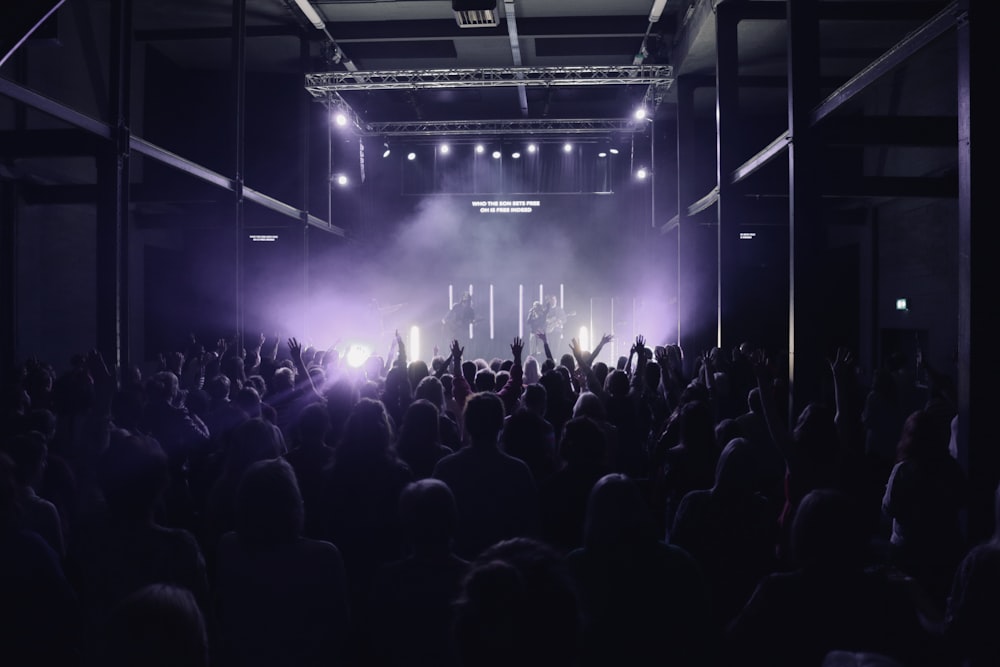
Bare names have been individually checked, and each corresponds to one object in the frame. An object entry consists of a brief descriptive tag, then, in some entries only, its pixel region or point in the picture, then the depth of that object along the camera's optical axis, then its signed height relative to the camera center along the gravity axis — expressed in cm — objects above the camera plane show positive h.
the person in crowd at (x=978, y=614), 204 -87
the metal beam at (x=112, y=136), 584 +204
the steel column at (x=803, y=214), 692 +113
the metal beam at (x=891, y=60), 449 +209
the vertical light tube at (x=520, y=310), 1983 +45
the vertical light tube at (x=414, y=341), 1975 -45
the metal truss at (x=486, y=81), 1278 +476
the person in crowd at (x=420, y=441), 359 -61
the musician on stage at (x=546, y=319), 1844 +18
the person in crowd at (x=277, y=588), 211 -81
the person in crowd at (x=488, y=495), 296 -74
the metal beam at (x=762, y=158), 748 +203
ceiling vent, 900 +418
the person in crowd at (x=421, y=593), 207 -81
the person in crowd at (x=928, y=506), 302 -80
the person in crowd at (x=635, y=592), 194 -76
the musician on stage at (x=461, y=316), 1888 +26
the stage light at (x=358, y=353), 1494 -64
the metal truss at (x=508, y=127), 1608 +487
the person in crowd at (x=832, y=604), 187 -77
